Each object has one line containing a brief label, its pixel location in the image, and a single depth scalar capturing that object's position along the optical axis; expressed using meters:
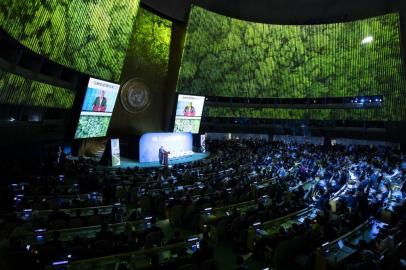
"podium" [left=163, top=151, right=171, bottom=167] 23.12
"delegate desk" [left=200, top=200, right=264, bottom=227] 9.35
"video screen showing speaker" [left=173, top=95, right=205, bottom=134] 27.94
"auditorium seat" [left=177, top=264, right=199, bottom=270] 5.51
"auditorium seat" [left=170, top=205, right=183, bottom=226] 10.20
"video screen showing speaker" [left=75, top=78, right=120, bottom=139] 19.36
